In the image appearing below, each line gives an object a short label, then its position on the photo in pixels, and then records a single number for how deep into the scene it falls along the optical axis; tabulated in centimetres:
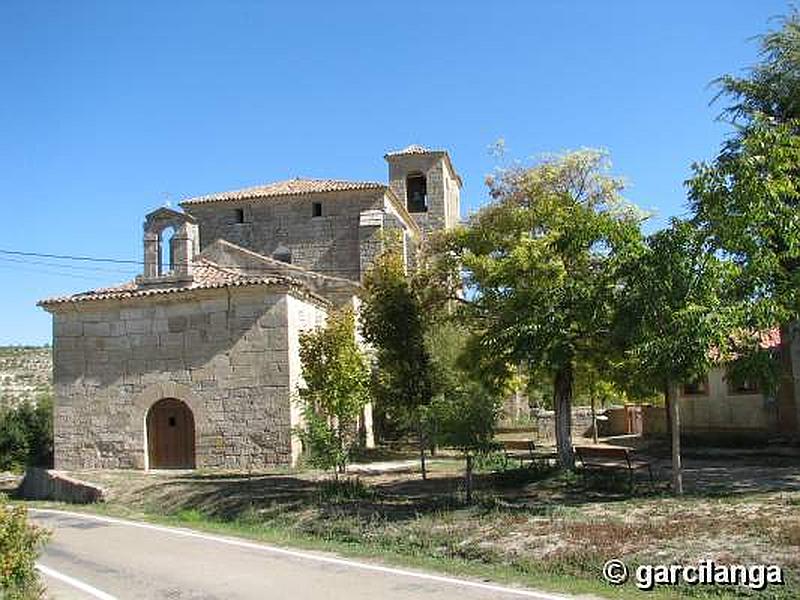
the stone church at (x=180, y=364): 2111
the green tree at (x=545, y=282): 1405
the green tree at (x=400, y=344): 1848
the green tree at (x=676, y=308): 1211
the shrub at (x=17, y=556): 714
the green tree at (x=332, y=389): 1609
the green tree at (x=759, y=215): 1241
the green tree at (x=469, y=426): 1405
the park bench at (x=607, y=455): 1542
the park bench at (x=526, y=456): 1799
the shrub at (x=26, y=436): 2842
